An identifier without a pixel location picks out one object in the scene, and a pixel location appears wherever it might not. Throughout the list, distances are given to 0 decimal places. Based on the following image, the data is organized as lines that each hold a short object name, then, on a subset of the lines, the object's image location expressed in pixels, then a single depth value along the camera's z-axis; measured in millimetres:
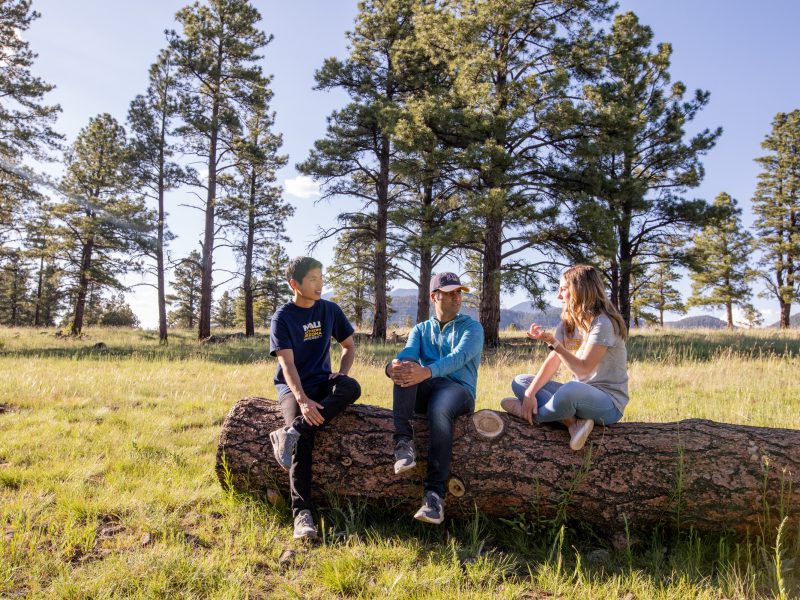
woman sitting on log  3271
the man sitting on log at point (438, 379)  3254
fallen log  3152
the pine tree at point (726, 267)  32750
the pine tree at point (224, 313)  57750
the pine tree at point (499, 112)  13750
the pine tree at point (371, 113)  18312
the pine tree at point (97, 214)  23797
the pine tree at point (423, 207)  14461
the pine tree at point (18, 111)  16891
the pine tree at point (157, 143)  20812
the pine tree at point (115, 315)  43000
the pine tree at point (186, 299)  46172
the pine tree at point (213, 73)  18938
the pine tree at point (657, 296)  37281
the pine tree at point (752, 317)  38391
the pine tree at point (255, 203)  22897
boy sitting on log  3426
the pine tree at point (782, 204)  28469
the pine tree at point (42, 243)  24180
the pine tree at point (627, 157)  13477
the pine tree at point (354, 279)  20125
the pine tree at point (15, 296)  40312
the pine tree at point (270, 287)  24281
